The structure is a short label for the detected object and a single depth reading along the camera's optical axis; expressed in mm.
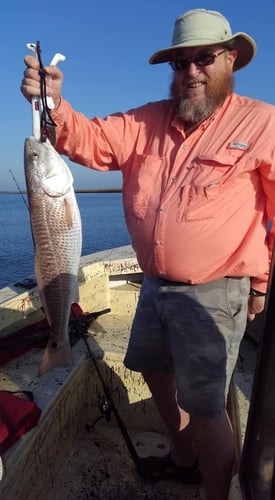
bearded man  2215
